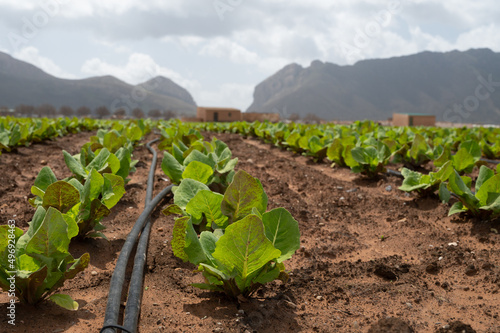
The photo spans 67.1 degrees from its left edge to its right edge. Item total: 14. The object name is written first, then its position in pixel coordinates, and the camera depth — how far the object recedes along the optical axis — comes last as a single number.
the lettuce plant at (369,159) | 4.62
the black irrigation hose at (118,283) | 1.43
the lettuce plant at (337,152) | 5.36
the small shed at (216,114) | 58.50
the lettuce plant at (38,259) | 1.54
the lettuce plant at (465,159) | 4.11
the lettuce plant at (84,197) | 2.15
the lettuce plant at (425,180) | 3.49
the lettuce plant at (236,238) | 1.54
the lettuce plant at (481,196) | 2.78
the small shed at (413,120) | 43.68
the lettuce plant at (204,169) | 2.81
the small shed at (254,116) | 52.45
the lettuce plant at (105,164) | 3.10
